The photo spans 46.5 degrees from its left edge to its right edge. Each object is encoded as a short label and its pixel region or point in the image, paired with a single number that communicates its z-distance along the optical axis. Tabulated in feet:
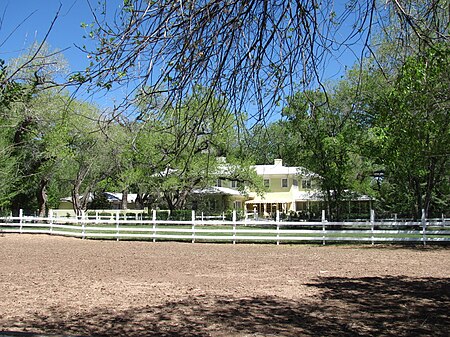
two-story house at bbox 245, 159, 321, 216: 147.33
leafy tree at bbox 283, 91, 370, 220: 78.79
